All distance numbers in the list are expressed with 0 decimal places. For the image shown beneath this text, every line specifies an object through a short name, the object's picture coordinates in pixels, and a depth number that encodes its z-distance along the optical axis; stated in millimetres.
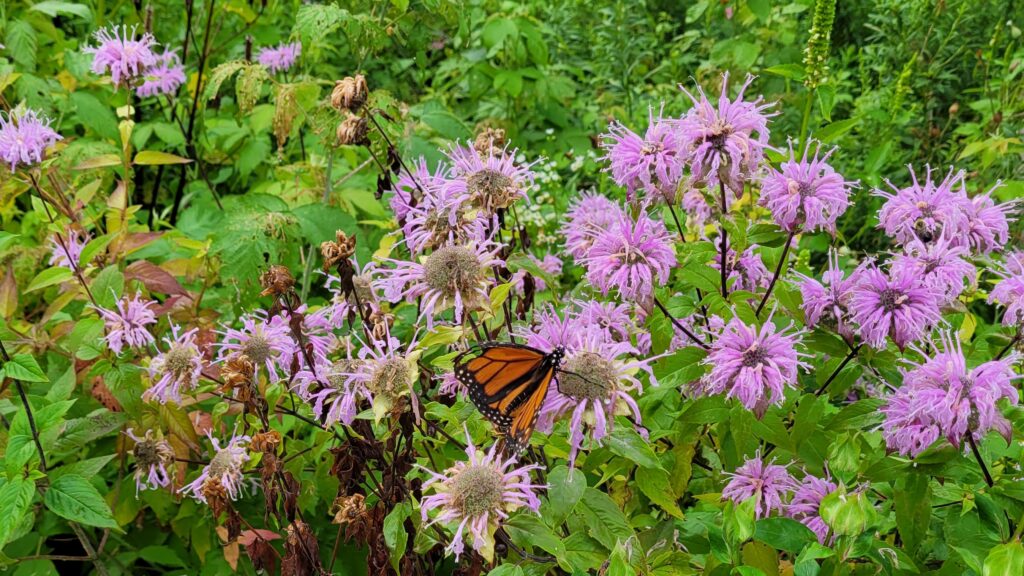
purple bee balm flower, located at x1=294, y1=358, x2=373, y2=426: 1108
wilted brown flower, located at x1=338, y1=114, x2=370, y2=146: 1358
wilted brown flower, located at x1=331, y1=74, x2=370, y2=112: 1350
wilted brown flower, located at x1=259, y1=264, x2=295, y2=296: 1148
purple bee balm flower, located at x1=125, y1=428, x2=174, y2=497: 1519
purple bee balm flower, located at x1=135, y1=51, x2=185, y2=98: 2387
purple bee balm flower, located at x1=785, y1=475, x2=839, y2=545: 1184
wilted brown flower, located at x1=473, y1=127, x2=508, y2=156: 1351
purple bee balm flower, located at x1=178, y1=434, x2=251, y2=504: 1348
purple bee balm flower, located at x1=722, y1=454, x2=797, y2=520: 1211
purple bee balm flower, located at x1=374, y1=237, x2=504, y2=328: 1075
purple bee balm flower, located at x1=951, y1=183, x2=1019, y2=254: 1226
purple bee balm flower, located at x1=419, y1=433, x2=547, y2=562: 923
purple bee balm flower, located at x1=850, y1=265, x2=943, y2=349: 1077
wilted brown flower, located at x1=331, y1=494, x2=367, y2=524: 1092
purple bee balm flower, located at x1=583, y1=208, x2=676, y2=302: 1138
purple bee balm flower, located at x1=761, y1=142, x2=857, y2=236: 1130
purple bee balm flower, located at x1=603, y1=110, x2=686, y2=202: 1199
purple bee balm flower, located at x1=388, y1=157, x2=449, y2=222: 1386
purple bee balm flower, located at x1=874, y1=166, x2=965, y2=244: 1197
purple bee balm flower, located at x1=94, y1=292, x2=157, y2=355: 1530
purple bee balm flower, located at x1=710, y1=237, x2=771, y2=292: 1396
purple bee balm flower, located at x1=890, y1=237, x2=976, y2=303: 1109
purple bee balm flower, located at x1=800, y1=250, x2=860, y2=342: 1146
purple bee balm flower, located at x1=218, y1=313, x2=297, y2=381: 1327
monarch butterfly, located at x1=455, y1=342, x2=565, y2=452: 948
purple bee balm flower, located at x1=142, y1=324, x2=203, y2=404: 1412
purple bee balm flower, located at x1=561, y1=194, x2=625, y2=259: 1389
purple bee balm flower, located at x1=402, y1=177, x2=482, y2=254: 1202
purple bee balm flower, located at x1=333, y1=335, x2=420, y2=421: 1012
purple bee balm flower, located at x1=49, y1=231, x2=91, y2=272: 1708
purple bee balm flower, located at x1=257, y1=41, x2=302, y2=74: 2860
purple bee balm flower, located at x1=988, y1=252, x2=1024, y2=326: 1155
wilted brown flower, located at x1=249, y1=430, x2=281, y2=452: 1133
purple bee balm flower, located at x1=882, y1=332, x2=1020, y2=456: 953
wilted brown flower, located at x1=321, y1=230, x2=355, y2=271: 1117
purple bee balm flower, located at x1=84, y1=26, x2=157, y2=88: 2006
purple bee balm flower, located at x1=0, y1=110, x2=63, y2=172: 1547
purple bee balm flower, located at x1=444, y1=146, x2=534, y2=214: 1223
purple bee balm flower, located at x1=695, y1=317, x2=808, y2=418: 1025
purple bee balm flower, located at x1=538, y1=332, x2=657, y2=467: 952
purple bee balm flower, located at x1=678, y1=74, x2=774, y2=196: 1142
